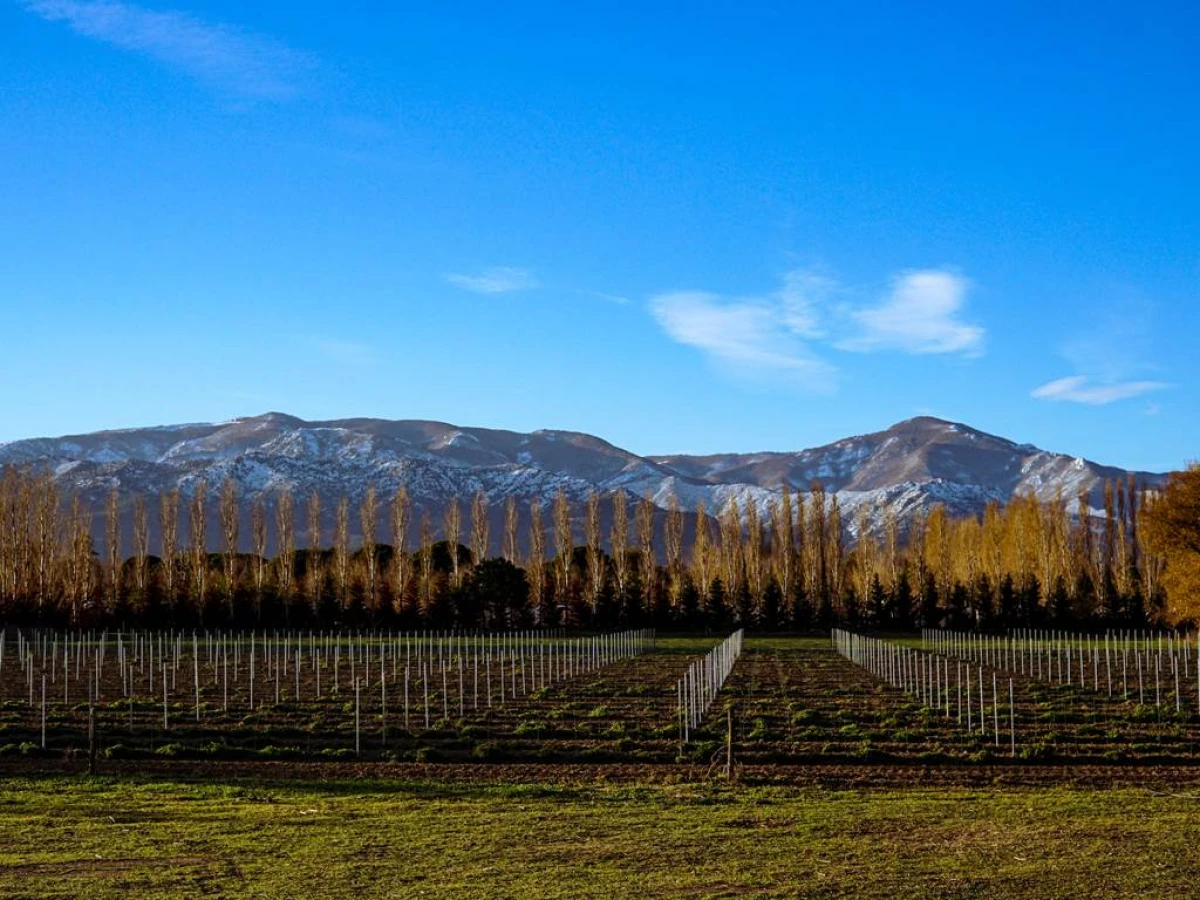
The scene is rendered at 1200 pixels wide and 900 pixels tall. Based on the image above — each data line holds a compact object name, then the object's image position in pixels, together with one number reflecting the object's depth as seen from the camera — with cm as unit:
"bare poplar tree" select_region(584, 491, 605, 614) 7669
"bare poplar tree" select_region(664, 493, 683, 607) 8044
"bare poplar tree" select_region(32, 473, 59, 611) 6900
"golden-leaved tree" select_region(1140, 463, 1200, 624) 4859
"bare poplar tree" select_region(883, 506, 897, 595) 8334
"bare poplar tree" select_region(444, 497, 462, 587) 8321
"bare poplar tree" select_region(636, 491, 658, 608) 7954
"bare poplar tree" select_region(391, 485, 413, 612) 7625
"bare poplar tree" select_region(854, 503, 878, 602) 8156
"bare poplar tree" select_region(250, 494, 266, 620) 7181
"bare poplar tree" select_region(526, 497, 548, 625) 7724
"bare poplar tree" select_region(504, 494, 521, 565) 9575
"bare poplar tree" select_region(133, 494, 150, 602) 7125
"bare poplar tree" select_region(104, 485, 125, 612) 7212
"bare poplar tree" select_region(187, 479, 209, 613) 7169
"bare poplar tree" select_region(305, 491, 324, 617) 7444
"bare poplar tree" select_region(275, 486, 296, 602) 7779
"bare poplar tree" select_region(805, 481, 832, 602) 8394
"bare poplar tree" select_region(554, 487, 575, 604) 8006
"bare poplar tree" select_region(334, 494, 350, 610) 7612
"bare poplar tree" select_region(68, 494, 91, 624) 6838
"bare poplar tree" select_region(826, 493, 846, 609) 8562
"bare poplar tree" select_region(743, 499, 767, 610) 8756
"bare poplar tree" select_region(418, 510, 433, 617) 7425
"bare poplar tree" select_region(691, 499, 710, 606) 8856
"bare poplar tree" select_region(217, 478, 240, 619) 7681
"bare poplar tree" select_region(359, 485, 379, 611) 7569
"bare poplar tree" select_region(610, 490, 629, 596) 8239
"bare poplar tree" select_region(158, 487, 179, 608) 7150
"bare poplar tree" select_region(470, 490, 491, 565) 8906
